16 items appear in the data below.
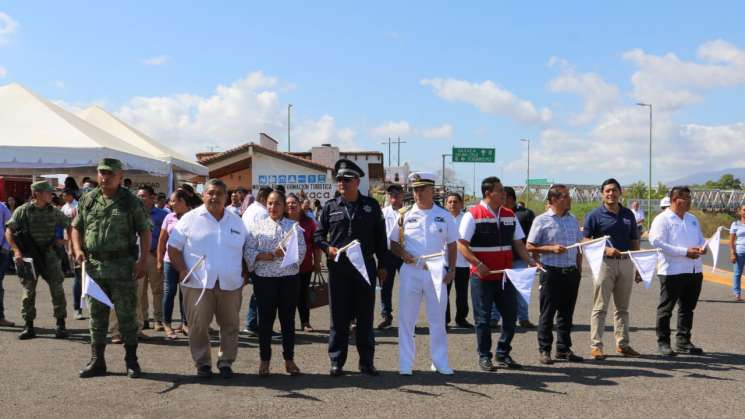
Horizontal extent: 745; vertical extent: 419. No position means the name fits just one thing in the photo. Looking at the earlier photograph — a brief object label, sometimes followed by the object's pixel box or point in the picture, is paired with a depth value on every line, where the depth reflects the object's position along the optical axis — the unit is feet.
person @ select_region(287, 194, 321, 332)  27.86
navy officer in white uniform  21.13
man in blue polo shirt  24.25
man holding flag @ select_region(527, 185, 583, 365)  23.29
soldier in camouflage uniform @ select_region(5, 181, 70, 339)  27.09
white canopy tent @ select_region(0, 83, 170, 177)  48.91
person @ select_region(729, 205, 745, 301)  40.78
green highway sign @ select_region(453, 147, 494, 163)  174.60
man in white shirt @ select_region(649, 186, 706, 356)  24.84
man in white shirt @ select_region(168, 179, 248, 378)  20.15
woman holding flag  20.77
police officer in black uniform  21.02
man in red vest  21.94
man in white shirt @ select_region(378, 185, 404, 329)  30.55
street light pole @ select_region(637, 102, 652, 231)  138.39
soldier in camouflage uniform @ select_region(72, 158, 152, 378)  20.35
